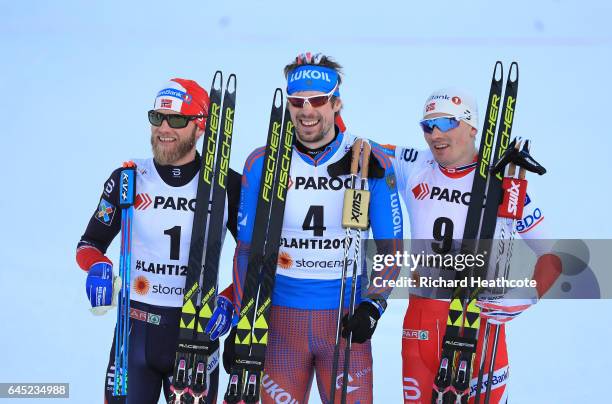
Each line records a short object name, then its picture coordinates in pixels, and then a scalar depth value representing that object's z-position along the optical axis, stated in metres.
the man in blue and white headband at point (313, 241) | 10.56
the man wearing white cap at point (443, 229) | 10.69
